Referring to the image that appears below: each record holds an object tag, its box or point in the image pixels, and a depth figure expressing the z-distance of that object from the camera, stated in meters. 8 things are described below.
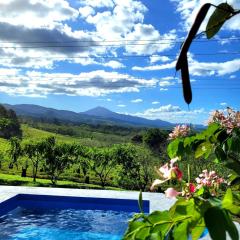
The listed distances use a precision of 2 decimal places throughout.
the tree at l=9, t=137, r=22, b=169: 14.90
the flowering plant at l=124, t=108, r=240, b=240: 0.37
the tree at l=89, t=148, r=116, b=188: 13.50
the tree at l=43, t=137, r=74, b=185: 13.42
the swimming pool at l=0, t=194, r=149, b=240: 6.37
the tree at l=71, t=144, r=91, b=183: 13.92
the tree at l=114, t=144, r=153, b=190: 13.41
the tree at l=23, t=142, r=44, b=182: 13.55
